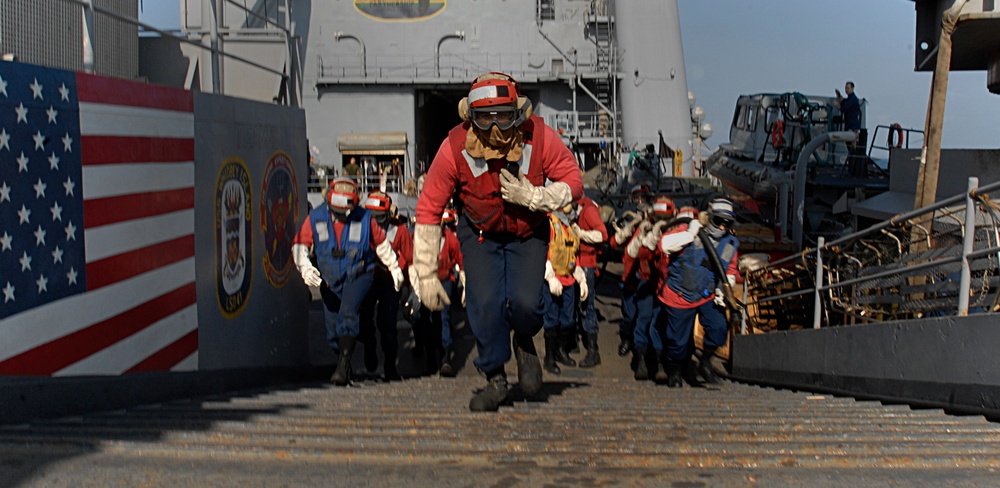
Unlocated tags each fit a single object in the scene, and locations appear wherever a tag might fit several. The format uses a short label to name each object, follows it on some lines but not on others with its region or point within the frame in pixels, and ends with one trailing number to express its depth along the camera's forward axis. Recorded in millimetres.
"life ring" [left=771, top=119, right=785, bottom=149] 24484
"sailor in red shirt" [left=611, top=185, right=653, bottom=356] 11195
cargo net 7102
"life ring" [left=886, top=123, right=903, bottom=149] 20750
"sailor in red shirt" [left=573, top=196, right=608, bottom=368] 11664
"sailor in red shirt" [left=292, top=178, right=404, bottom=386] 9211
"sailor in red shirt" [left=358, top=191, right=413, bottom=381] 10109
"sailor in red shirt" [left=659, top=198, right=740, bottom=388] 9234
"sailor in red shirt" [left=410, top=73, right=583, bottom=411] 5867
